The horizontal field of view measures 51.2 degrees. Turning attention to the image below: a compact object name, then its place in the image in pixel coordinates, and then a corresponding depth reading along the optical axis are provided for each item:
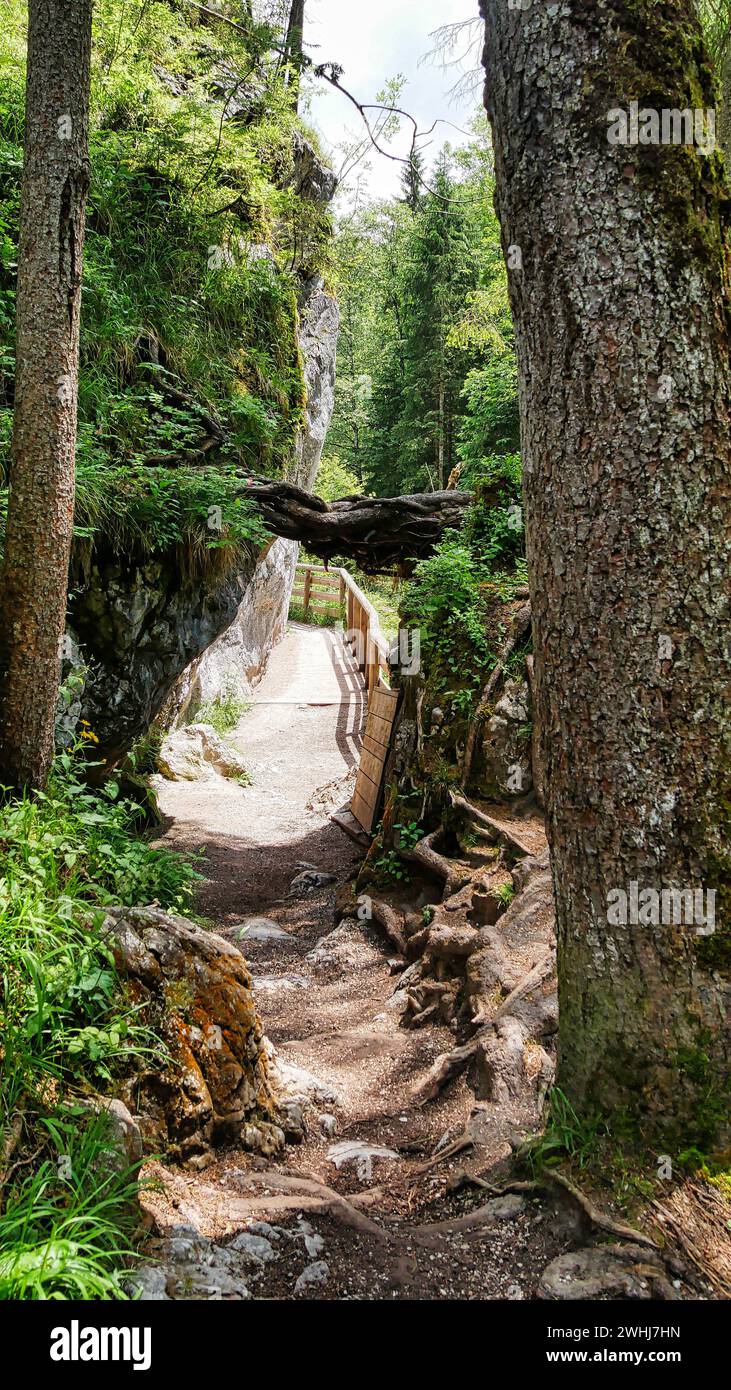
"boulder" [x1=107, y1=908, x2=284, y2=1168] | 2.70
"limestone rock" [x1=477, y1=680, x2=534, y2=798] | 6.42
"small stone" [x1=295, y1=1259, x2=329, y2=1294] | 2.17
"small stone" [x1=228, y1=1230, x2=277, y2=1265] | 2.24
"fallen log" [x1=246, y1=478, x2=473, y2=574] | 8.58
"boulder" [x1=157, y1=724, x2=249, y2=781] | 11.28
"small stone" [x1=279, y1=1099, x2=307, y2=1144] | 3.29
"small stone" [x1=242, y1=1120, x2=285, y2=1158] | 3.03
